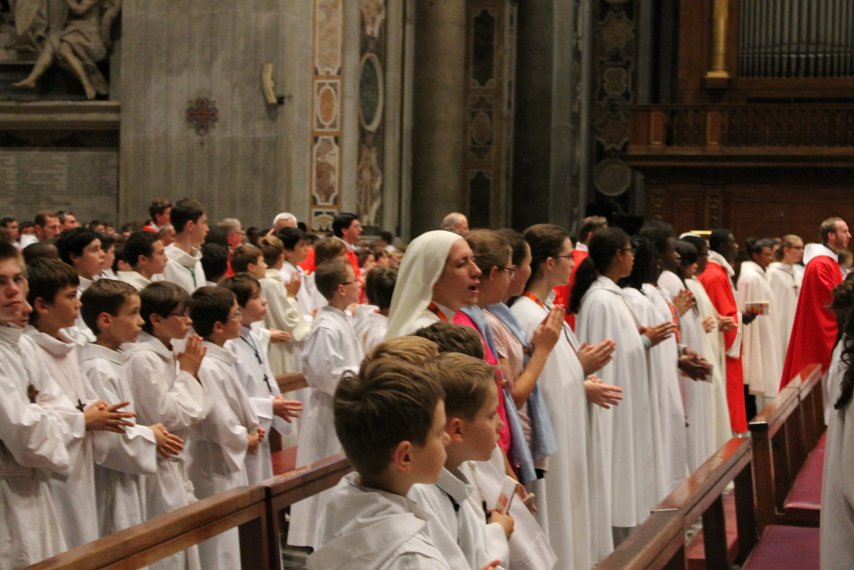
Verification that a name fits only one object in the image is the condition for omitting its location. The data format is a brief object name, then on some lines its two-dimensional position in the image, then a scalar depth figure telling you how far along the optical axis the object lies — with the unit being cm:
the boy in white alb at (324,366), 746
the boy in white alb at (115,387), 510
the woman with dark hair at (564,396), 583
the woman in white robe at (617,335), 741
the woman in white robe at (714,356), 995
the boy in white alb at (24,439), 448
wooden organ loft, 1848
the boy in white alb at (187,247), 902
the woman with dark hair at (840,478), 451
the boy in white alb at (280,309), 952
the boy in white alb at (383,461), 297
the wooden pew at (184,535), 341
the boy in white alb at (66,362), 490
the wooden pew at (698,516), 376
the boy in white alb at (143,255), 797
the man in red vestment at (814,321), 1067
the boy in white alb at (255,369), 673
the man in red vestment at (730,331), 1089
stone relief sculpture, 1584
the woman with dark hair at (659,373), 800
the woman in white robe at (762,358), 1280
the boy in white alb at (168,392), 538
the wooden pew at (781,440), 628
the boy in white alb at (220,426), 585
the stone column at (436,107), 1956
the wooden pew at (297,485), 430
